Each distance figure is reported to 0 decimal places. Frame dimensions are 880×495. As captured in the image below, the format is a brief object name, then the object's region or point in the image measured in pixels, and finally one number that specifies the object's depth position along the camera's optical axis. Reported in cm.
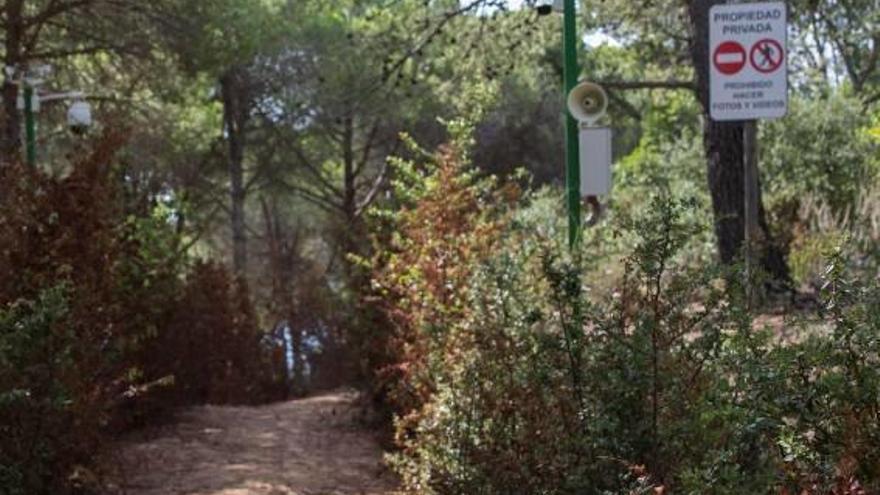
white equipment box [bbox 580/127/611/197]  764
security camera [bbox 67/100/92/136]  1178
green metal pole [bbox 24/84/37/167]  1260
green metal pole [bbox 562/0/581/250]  779
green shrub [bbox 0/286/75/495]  548
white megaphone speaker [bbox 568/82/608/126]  765
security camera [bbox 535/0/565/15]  812
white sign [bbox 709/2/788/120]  544
